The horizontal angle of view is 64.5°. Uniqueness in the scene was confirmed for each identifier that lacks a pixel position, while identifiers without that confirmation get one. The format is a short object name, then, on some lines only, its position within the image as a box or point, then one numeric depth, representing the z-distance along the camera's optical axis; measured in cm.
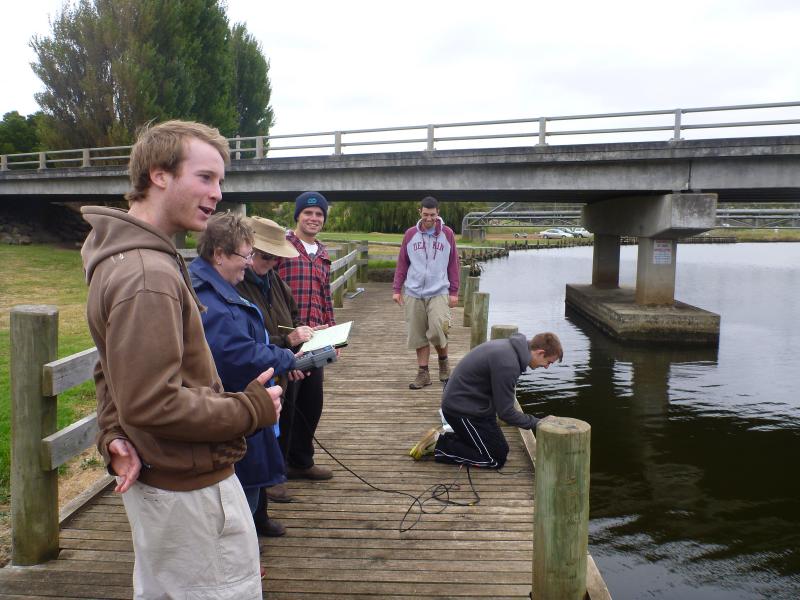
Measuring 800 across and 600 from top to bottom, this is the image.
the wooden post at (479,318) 798
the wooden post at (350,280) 1580
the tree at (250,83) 4209
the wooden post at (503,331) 580
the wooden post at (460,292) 1553
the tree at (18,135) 3931
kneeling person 453
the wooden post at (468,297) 1125
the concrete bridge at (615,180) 1591
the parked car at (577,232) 8614
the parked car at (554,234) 7928
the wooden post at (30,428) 293
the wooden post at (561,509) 272
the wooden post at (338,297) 1280
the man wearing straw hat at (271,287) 351
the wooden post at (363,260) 1833
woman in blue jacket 267
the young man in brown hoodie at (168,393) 147
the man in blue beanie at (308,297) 445
